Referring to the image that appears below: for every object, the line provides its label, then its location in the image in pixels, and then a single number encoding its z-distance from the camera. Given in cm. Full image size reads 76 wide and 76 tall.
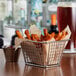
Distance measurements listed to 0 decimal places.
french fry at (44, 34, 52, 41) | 92
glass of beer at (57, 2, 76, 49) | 124
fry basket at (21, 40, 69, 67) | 91
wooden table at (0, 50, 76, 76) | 83
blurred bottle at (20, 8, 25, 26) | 495
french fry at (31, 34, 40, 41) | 94
